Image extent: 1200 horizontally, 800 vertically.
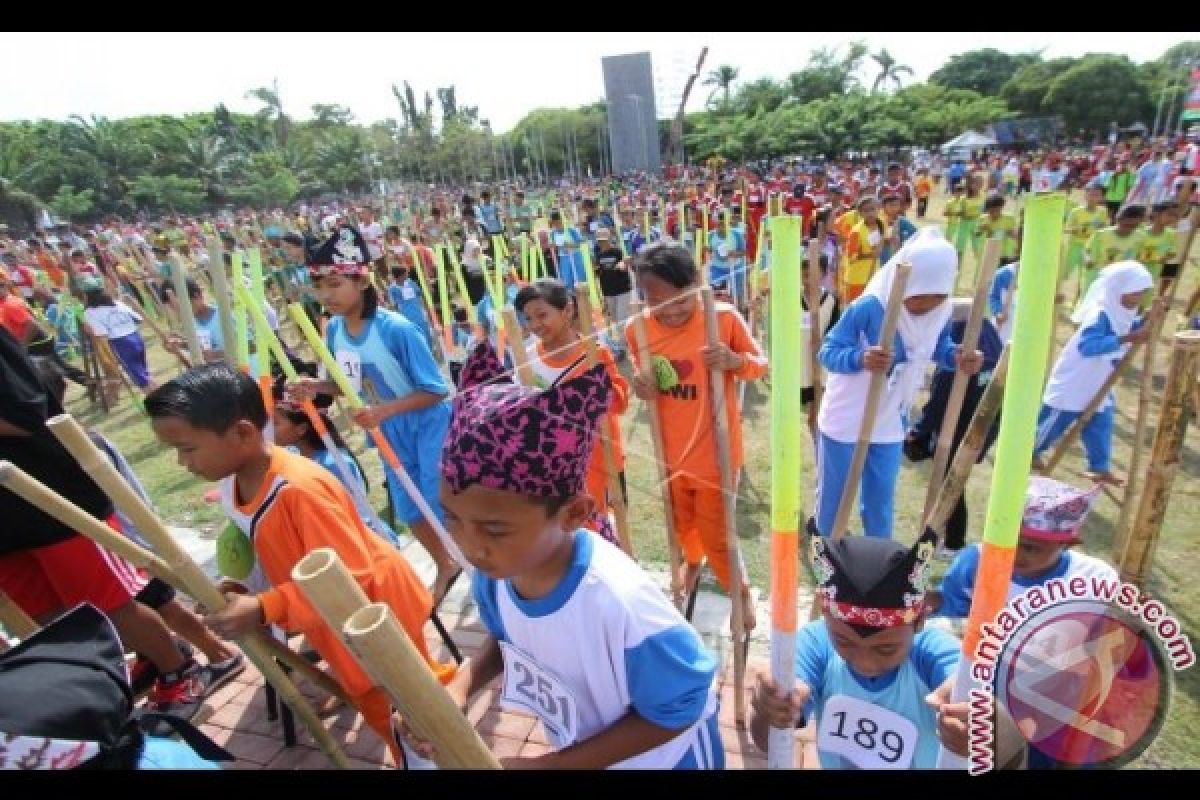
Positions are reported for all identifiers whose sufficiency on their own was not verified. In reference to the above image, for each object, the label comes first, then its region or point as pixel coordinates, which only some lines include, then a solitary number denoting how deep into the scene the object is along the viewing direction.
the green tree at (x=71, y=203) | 41.94
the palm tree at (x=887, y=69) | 67.81
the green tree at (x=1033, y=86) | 51.22
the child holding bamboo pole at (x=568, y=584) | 1.42
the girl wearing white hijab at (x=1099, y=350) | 4.46
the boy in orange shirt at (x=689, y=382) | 3.09
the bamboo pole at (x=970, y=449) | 1.79
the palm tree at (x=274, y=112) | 61.25
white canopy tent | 40.97
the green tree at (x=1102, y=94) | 47.38
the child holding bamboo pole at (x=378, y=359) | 3.48
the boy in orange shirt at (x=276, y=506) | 2.17
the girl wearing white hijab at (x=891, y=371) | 3.10
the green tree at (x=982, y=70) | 65.19
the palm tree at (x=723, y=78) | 66.19
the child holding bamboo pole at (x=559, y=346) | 2.85
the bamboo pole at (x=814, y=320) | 3.99
